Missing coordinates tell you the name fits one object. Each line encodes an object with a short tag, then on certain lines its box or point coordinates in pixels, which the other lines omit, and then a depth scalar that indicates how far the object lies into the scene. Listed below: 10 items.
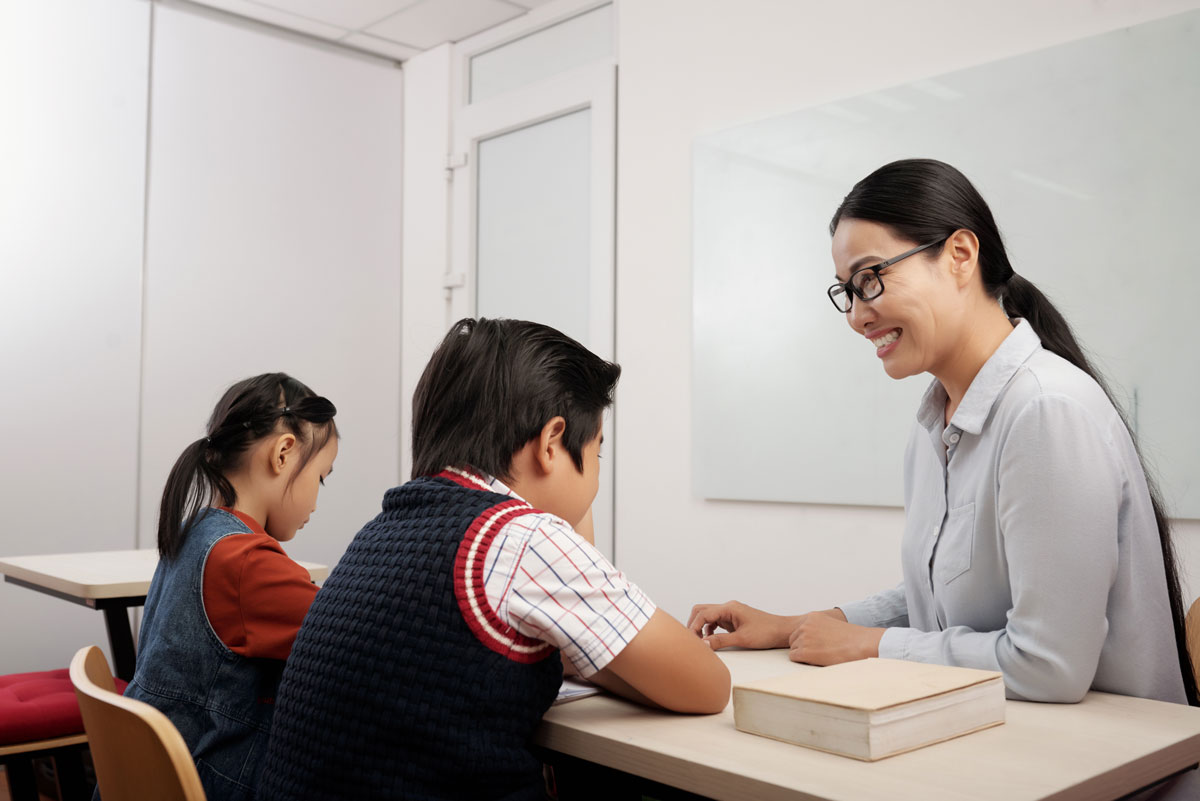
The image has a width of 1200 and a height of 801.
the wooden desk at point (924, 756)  0.84
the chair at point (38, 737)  2.11
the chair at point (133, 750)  0.95
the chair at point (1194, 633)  1.36
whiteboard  2.37
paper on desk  1.16
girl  1.47
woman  1.14
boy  0.97
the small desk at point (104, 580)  2.36
